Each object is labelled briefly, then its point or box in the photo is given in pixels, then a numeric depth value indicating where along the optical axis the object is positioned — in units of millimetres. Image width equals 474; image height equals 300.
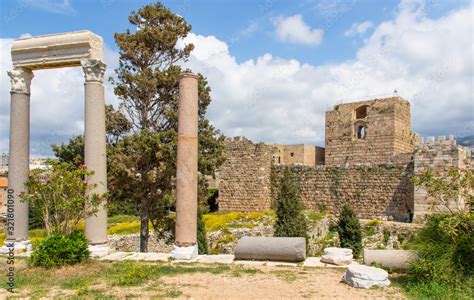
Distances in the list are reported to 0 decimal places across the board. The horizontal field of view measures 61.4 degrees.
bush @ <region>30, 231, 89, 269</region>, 9672
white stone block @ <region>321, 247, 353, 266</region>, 10070
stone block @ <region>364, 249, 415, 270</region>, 8891
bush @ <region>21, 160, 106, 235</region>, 9984
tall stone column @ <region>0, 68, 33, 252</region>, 11781
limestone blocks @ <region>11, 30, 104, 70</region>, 11312
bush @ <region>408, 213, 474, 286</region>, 7367
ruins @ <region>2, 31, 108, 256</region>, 11016
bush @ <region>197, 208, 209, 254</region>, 15723
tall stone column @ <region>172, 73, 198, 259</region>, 10953
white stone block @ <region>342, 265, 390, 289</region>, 7811
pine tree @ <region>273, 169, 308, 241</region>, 16562
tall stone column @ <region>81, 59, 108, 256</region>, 10984
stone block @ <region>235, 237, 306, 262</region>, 10180
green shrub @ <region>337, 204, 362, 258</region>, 16480
